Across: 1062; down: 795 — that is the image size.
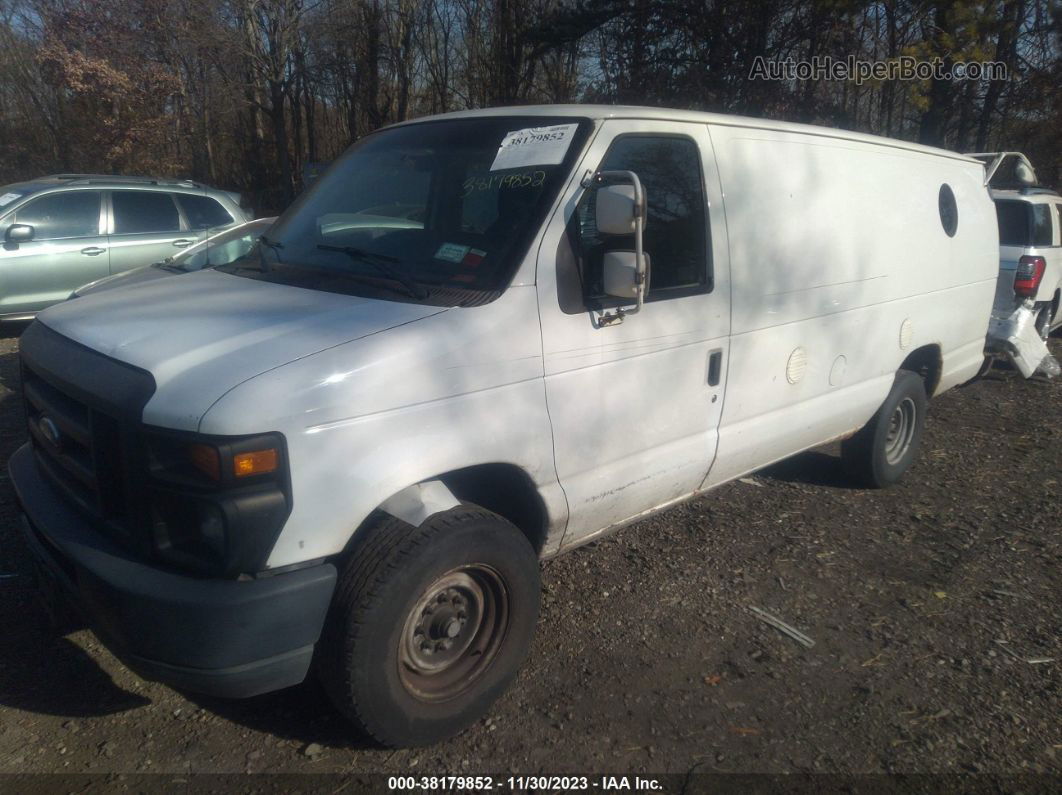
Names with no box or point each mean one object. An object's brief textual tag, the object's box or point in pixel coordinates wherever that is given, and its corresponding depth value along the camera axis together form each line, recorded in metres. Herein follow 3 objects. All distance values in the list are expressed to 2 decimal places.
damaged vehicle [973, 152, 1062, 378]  7.56
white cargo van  2.43
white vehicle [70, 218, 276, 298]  5.99
